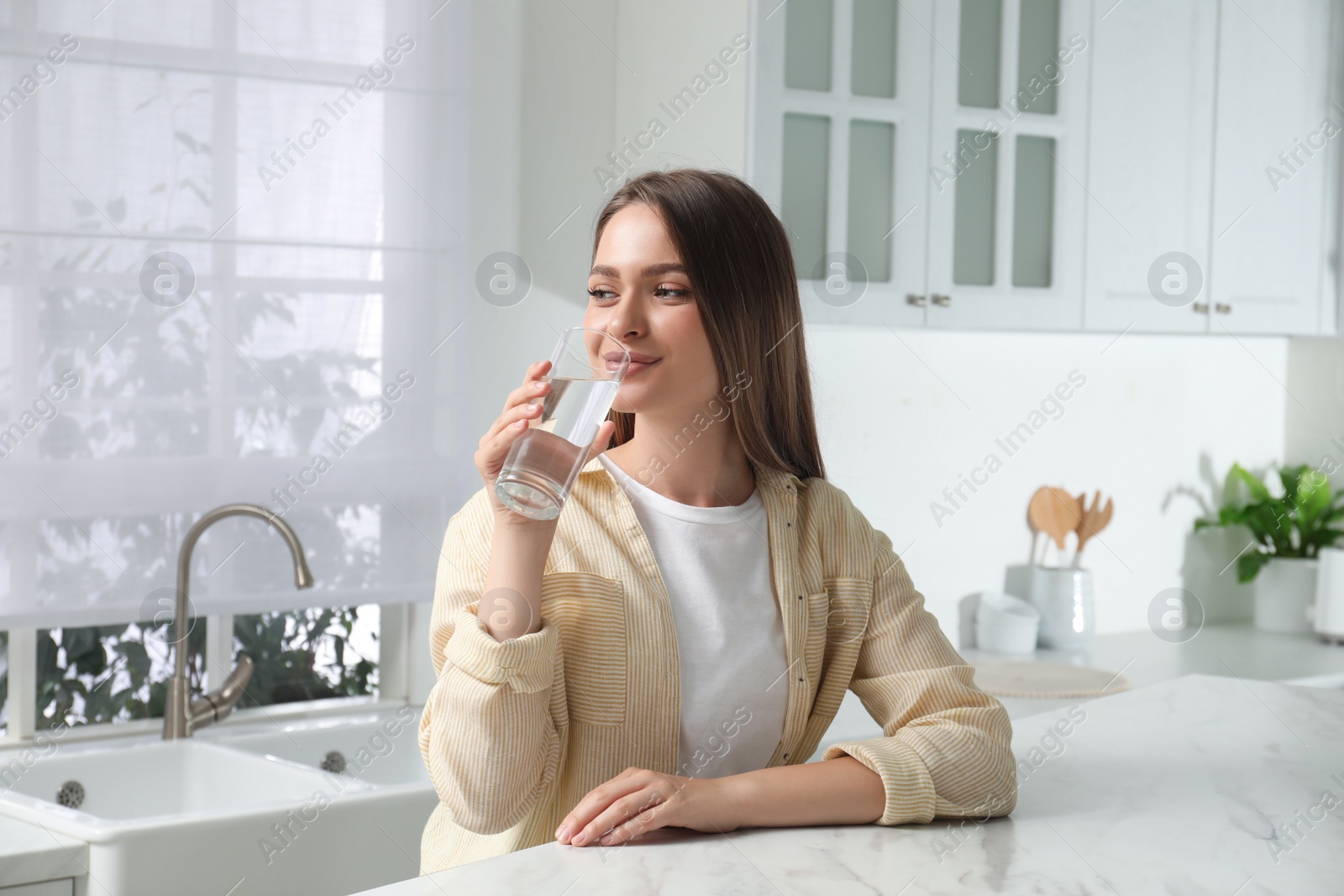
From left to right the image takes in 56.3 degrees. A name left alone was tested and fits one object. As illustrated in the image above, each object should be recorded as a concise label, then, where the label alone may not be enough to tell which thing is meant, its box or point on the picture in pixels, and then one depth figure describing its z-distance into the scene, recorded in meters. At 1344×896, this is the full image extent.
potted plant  3.16
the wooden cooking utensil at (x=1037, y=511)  2.92
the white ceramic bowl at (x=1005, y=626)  2.76
